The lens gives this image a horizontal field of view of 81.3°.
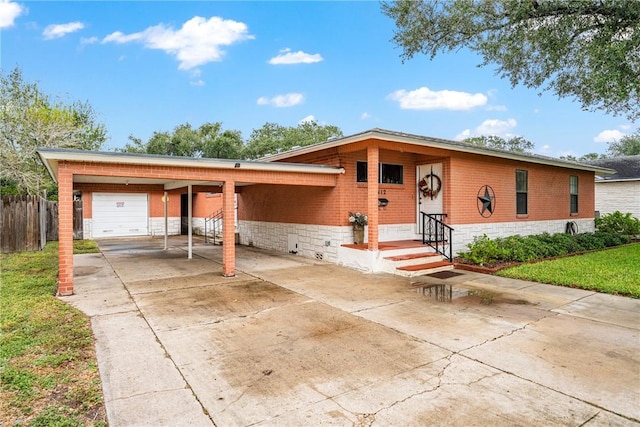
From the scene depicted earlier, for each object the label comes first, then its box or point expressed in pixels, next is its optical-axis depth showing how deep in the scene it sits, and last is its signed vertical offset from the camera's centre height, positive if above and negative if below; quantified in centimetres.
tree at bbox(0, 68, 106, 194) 1649 +371
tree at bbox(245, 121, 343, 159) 3356 +749
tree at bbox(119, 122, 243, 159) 2853 +529
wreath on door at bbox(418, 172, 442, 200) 1094 +69
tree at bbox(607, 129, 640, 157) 4559 +789
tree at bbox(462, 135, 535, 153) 4488 +799
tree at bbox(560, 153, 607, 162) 5144 +722
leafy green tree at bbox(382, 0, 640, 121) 810 +444
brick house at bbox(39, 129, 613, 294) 776 +54
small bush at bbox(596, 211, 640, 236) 1634 -76
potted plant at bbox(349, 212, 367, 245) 992 -42
